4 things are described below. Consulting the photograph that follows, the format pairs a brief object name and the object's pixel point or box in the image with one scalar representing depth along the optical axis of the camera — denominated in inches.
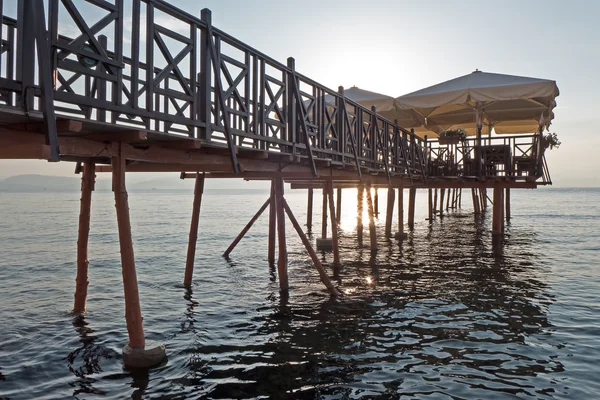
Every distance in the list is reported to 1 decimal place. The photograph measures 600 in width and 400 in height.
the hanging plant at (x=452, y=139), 712.4
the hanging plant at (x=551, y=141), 687.7
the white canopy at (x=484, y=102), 639.1
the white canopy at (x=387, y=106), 758.5
